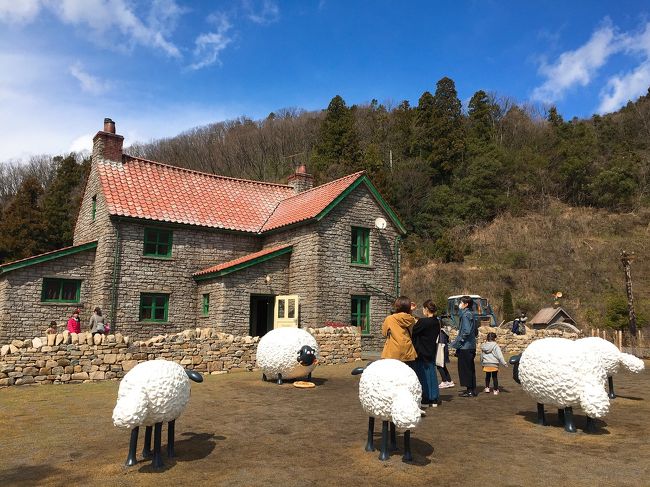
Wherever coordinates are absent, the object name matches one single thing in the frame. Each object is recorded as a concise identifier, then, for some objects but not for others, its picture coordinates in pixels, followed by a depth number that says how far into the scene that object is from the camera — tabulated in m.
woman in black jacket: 8.48
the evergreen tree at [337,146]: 45.84
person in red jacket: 16.00
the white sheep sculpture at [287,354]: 11.95
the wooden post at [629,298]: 26.58
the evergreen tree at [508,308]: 34.47
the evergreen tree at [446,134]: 49.66
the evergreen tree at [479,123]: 50.78
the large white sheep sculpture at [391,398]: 5.62
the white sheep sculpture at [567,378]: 6.68
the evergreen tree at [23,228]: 36.50
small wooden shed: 31.00
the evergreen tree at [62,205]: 38.66
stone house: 18.89
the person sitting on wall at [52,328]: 15.95
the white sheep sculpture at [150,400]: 5.52
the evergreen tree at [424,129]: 50.75
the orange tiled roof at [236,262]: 19.17
